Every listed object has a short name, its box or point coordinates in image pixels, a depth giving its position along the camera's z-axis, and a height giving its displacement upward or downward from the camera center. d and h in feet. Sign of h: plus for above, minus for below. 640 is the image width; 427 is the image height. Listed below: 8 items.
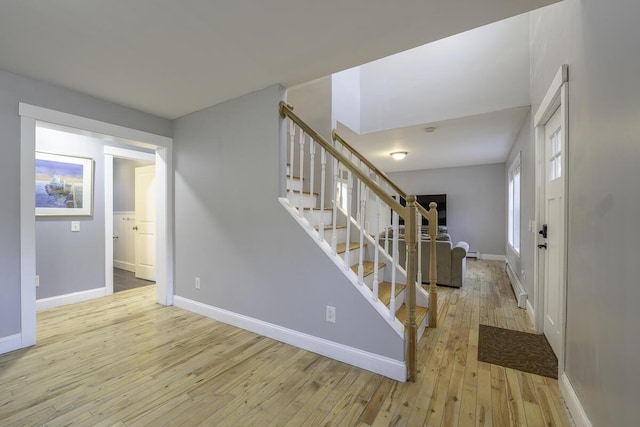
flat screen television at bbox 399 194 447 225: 23.52 +0.67
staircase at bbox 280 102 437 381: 5.98 -0.62
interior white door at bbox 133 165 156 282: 14.76 -0.51
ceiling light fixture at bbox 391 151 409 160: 16.47 +3.54
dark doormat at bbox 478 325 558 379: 6.50 -3.64
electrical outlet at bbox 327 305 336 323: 6.88 -2.57
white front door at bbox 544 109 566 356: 6.97 -0.43
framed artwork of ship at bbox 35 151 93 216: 10.41 +1.06
